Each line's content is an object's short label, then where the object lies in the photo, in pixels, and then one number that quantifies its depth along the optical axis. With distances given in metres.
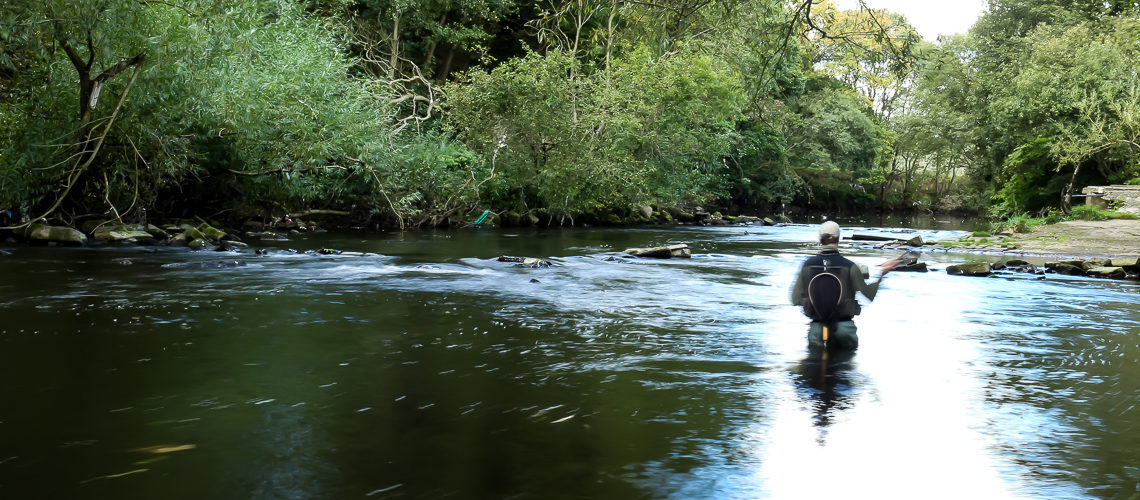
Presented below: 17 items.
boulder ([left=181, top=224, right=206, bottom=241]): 22.56
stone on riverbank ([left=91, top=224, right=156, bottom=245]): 21.80
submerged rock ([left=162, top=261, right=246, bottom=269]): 16.98
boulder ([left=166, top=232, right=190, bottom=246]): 22.12
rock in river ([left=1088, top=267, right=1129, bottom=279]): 17.52
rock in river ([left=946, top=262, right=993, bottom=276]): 17.81
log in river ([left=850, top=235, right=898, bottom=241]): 28.88
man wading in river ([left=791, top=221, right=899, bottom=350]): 8.20
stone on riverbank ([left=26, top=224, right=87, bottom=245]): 20.69
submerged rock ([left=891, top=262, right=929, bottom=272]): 18.90
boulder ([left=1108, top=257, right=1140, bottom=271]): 17.89
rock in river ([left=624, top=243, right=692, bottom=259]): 22.03
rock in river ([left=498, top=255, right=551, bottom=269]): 18.81
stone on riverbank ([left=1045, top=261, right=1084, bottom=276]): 18.12
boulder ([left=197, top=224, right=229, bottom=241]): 23.28
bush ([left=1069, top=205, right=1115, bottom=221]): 27.88
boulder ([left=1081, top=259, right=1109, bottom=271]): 18.22
